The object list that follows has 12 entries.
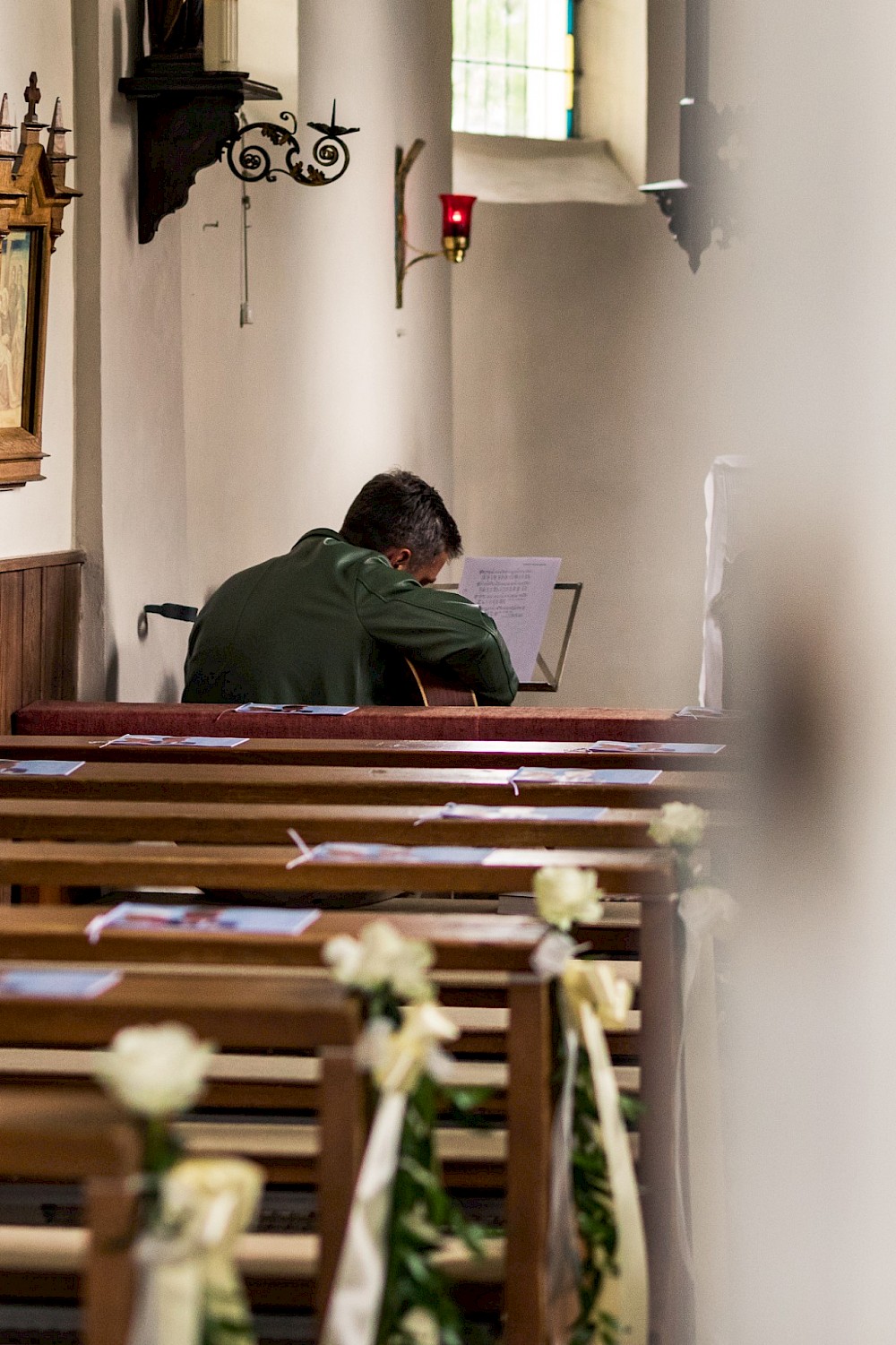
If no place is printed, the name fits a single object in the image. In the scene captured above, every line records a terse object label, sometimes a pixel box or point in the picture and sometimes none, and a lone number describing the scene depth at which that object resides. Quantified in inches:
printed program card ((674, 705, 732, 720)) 288.4
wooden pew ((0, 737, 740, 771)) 245.8
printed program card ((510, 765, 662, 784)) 216.2
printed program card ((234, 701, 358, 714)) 292.8
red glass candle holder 623.8
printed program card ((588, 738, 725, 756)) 250.5
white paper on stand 434.9
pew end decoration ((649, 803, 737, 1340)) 159.5
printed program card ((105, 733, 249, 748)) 257.0
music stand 437.7
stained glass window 783.7
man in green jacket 312.2
